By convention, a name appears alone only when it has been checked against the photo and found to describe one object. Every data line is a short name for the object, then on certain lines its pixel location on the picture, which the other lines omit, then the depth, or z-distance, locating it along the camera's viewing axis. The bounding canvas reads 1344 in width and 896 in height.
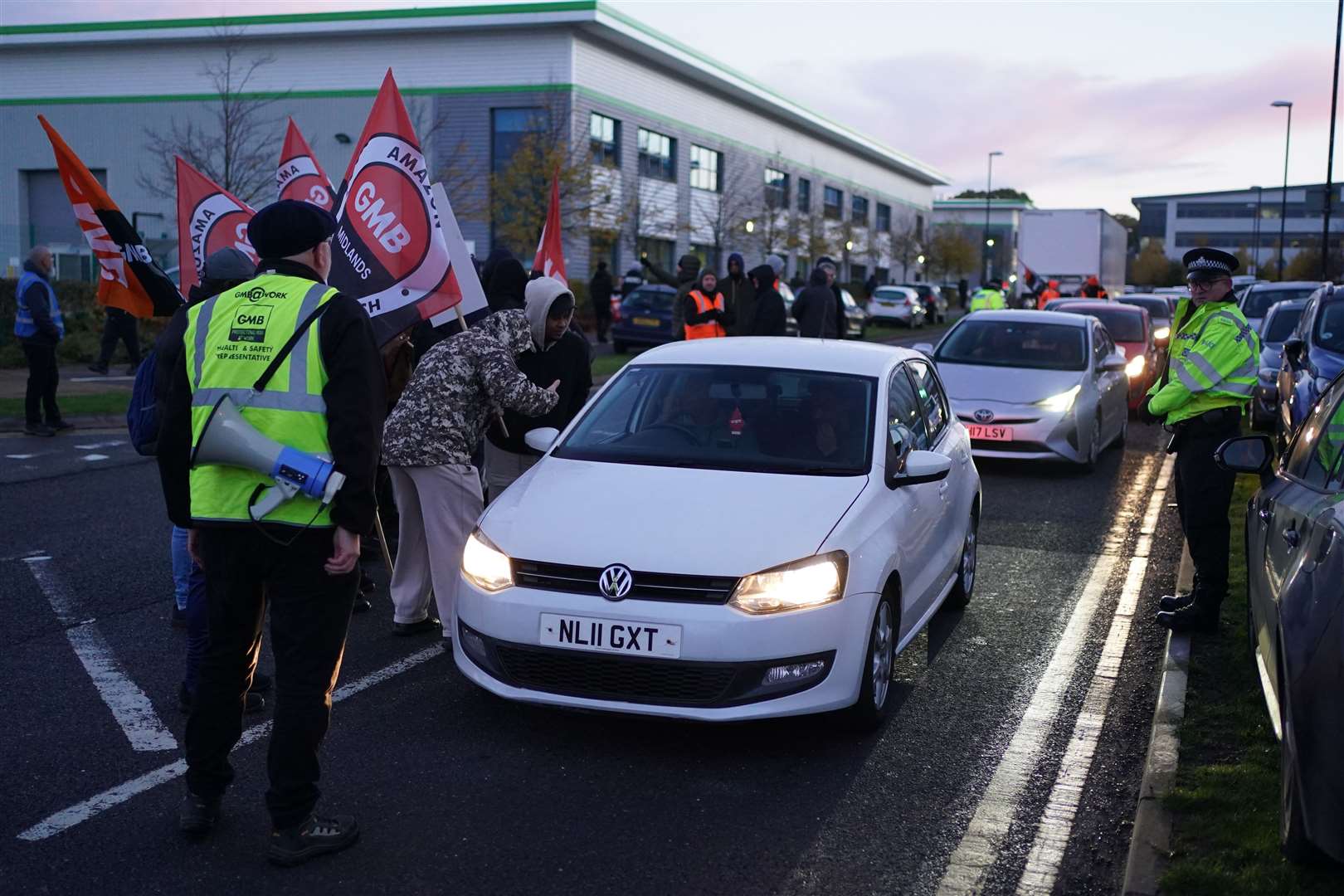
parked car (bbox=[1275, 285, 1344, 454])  12.33
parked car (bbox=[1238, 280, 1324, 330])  21.53
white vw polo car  4.98
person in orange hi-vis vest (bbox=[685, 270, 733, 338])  13.71
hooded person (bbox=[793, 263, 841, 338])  15.62
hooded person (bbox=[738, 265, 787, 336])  14.27
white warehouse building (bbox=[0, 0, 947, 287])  46.75
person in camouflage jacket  6.30
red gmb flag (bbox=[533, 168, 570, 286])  9.91
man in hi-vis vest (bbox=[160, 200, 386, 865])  3.90
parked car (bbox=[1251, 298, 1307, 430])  15.34
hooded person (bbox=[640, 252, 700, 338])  14.04
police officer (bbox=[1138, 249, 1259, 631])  6.72
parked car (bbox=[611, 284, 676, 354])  29.69
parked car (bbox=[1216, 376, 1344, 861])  3.55
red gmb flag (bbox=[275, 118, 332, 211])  9.31
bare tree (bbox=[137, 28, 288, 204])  44.34
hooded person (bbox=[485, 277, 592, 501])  6.73
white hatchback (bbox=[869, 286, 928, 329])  51.44
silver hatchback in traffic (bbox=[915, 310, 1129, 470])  12.81
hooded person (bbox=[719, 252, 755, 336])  14.51
